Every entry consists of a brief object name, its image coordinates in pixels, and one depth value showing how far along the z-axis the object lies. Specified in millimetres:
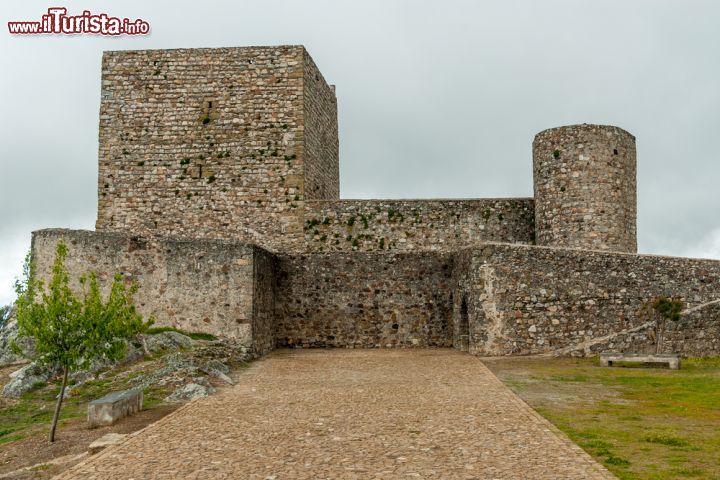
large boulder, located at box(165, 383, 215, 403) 12398
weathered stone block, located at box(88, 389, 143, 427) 10664
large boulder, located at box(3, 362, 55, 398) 14672
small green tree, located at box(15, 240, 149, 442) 11086
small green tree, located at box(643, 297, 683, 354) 17516
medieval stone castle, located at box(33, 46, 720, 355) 18453
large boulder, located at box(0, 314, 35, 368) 18141
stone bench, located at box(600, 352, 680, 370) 16312
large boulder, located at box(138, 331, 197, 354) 16422
